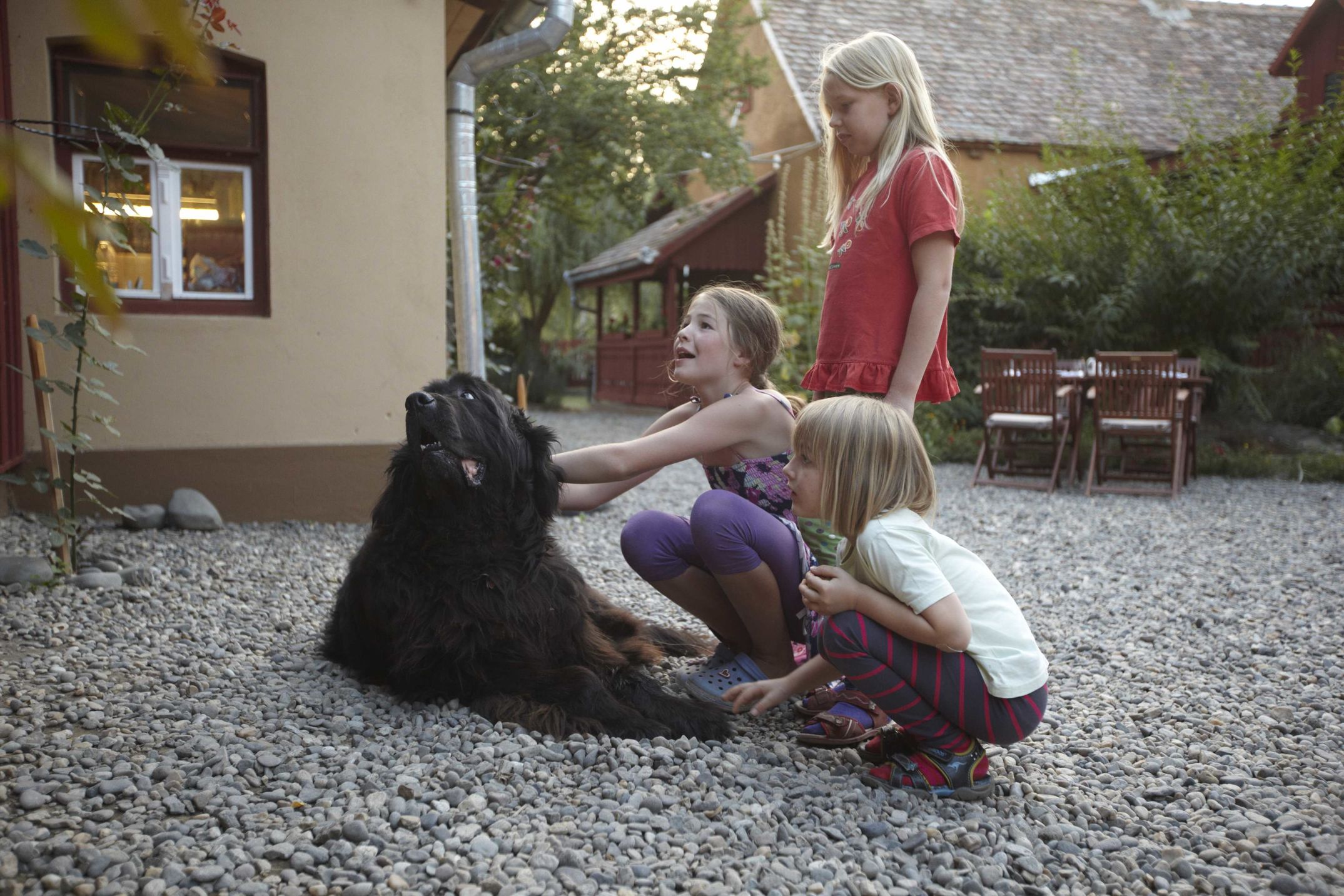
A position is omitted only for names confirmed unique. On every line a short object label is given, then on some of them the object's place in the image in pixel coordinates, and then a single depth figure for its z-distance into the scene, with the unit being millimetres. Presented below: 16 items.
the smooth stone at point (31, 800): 2049
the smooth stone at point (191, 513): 5453
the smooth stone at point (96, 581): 3990
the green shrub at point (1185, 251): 10102
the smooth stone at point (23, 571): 3939
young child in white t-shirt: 2242
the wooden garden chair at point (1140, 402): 8188
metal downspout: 6609
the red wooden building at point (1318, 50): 14641
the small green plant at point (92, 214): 502
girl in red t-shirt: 2541
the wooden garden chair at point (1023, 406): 8656
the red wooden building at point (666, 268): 17734
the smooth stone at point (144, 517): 5406
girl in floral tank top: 2801
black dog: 2641
